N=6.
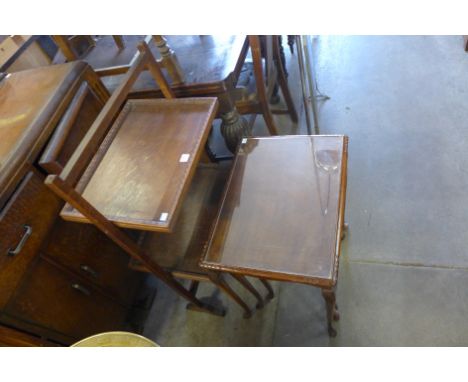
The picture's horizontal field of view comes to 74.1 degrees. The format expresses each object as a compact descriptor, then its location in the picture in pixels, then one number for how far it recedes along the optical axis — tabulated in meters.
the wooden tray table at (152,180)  0.88
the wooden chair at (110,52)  1.23
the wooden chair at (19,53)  1.42
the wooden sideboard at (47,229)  0.93
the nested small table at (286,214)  0.91
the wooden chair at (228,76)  1.29
